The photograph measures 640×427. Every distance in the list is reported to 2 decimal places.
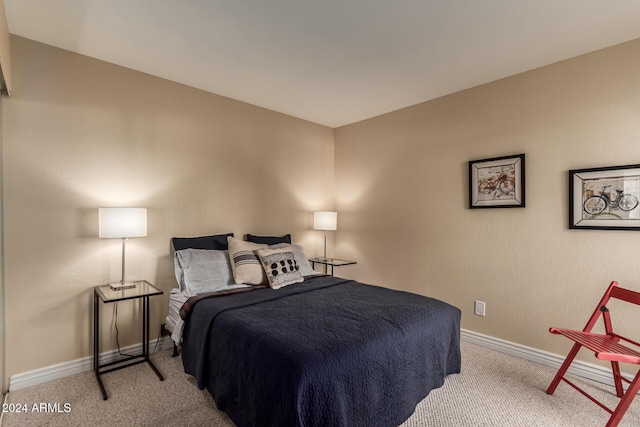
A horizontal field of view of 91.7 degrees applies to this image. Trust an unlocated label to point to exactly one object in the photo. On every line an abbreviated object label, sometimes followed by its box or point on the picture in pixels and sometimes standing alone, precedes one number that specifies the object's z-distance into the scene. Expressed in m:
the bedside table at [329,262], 3.74
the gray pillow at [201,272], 2.48
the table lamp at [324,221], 3.84
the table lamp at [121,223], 2.26
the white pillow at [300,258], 3.04
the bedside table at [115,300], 2.21
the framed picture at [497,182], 2.73
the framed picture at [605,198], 2.22
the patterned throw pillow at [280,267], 2.66
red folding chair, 1.70
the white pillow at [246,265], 2.64
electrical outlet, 2.96
